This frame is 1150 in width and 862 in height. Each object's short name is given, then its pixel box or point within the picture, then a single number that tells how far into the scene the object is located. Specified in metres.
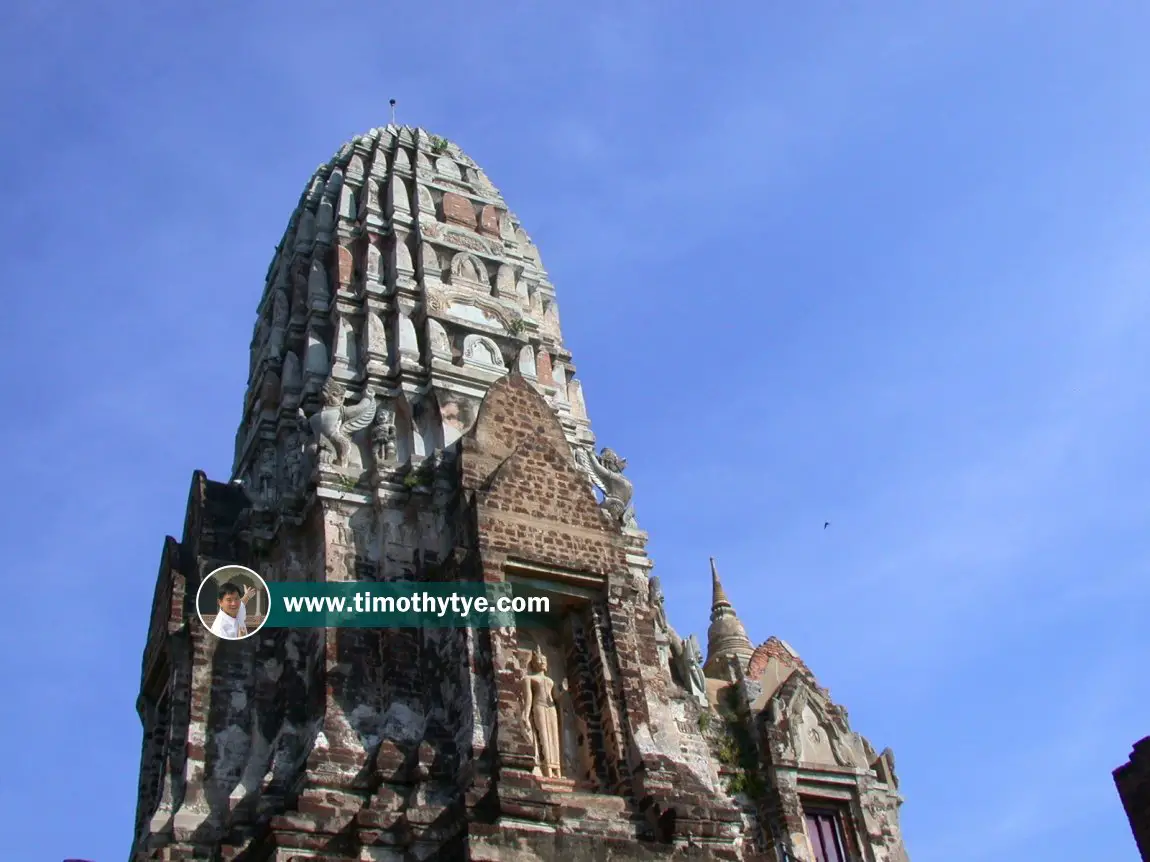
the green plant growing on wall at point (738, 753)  18.30
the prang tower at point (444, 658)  14.66
